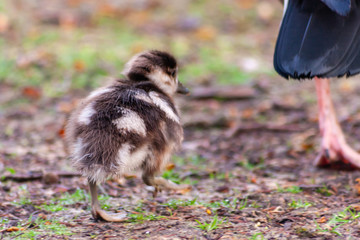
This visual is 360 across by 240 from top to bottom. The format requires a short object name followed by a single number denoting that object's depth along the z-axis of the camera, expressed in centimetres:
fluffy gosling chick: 656
